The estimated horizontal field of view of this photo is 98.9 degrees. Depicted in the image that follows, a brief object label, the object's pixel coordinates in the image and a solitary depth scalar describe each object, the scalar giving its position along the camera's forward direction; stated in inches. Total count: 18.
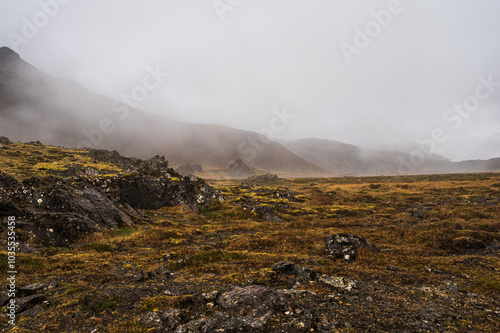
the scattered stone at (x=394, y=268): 551.3
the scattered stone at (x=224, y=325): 294.5
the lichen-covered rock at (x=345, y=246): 657.2
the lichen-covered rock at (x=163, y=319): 314.4
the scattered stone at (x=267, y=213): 1358.9
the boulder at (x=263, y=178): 5039.4
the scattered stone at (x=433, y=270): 544.7
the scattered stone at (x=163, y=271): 532.7
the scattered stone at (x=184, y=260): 597.3
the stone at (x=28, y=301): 351.6
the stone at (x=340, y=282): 436.8
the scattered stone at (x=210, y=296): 389.7
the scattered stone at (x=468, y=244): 763.4
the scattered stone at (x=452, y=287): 430.8
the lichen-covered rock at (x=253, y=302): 337.7
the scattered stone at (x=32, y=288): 398.4
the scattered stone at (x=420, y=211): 1301.1
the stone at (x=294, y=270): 487.8
